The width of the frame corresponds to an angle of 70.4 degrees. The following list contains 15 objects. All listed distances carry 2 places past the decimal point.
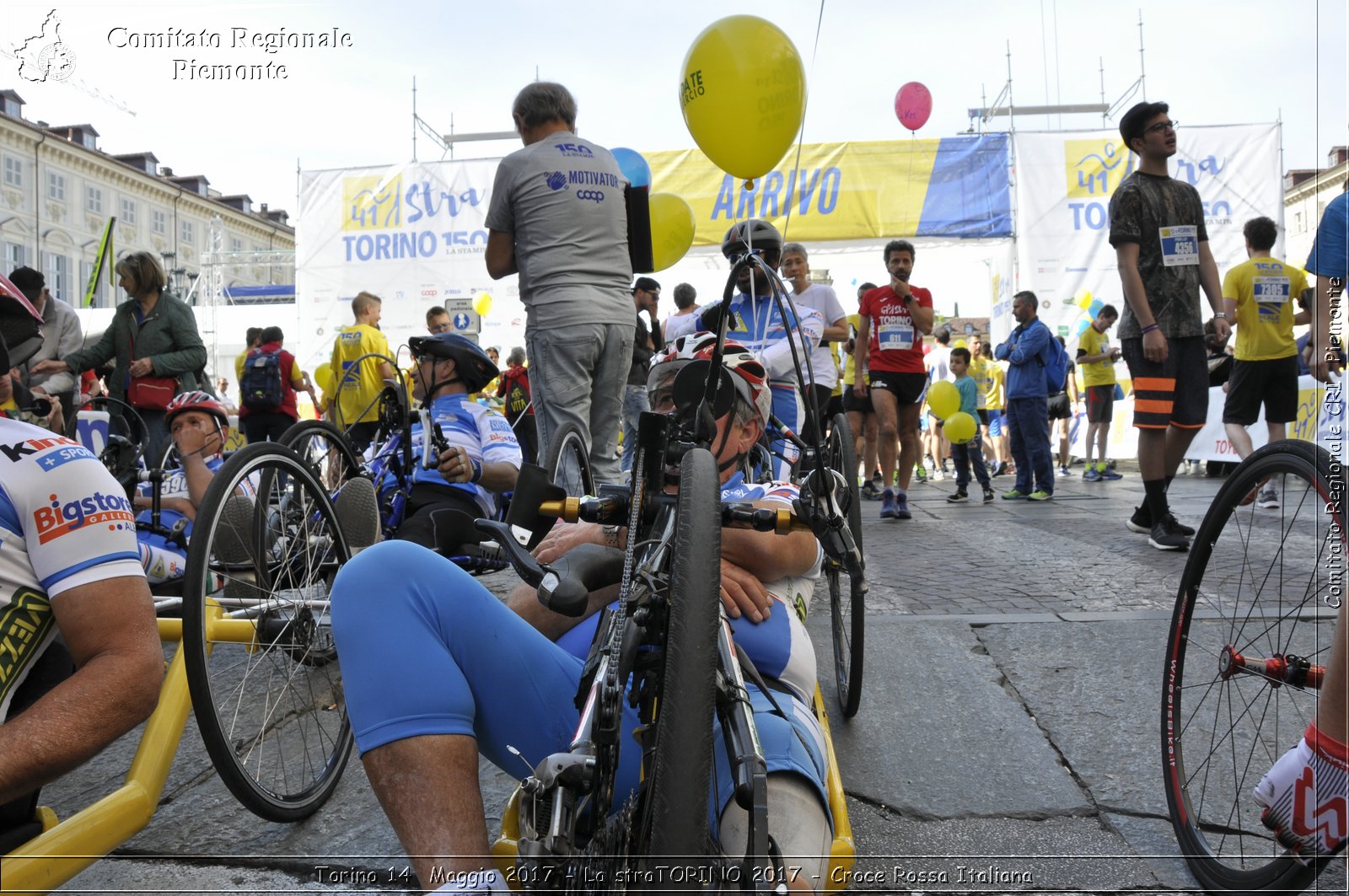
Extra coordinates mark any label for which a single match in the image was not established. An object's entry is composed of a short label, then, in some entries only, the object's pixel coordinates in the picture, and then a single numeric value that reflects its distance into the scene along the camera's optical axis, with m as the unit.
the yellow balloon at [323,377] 9.24
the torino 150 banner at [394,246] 14.87
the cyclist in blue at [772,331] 4.14
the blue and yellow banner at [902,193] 14.15
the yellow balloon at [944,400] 9.47
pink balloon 12.65
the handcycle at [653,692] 1.13
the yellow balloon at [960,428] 8.51
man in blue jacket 8.01
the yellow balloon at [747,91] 4.39
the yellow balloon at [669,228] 6.52
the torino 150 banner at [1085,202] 13.96
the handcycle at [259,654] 1.85
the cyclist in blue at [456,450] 3.62
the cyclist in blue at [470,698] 1.38
